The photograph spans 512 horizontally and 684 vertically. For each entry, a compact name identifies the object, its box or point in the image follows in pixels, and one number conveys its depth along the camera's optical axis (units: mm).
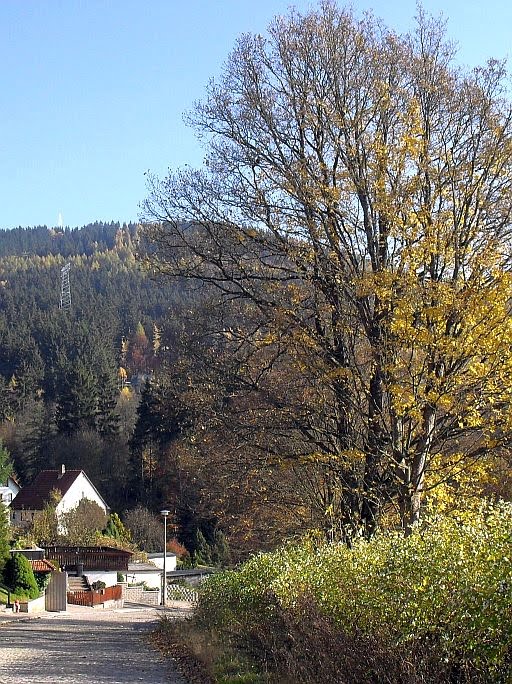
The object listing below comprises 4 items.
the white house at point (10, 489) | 65944
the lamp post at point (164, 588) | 36859
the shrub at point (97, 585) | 43062
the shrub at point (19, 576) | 34094
